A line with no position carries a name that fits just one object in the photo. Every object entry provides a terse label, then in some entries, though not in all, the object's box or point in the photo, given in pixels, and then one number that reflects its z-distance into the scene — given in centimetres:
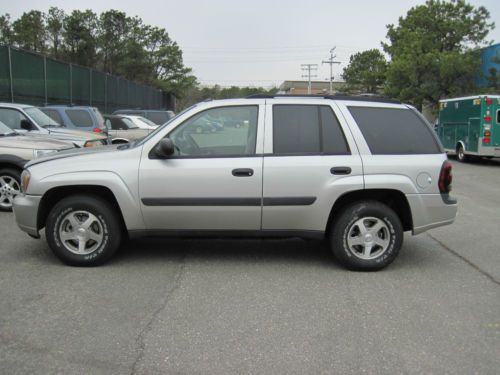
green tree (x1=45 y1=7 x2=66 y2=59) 5019
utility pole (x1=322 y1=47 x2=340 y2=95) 8319
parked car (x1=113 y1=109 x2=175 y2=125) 2159
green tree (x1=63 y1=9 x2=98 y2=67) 5047
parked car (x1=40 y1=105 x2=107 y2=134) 1361
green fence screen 1820
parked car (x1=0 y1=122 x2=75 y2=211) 826
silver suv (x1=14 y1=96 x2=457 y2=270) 531
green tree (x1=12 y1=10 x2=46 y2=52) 4869
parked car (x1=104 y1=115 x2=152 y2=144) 1678
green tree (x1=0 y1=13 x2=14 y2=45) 4969
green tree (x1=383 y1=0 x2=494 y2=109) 3344
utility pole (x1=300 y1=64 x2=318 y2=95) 9675
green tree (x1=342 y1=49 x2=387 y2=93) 7131
